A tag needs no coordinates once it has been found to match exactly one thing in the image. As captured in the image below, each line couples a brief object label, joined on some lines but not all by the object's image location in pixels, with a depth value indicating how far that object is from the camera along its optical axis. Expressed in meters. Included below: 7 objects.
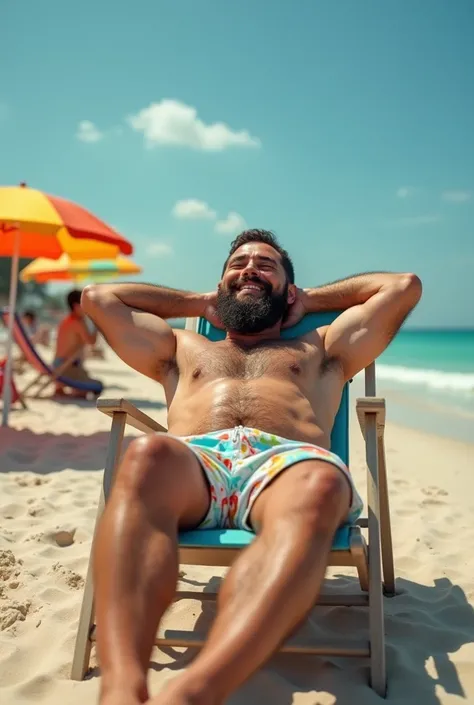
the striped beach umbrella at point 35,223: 5.12
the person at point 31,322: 13.53
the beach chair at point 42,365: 7.08
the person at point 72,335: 7.94
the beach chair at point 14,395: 7.02
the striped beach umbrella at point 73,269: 10.25
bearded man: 1.48
